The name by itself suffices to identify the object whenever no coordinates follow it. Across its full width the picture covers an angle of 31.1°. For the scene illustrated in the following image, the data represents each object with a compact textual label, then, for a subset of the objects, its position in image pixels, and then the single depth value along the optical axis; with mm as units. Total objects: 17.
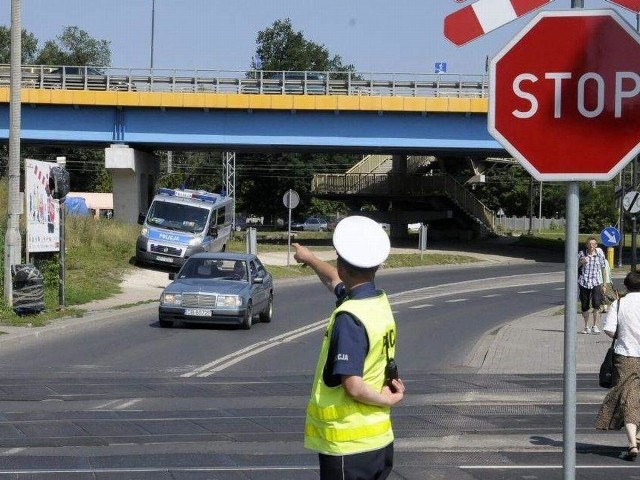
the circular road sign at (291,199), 44350
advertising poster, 26375
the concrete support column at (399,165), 65625
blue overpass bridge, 48562
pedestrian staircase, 64188
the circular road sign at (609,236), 33312
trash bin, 22250
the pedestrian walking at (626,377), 10062
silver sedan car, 22641
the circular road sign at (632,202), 33969
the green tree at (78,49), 107438
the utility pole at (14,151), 23609
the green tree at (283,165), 106875
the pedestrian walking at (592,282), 22938
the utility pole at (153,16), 77606
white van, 38875
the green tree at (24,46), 103062
